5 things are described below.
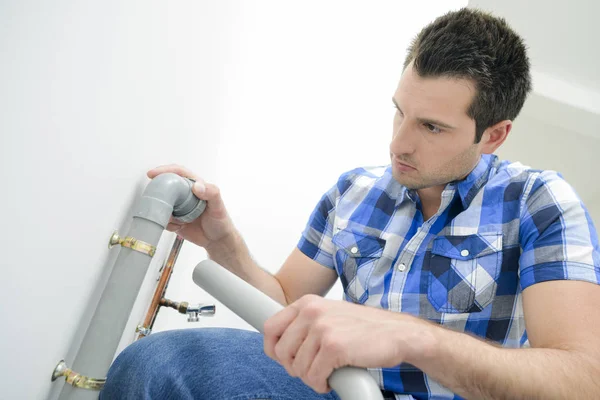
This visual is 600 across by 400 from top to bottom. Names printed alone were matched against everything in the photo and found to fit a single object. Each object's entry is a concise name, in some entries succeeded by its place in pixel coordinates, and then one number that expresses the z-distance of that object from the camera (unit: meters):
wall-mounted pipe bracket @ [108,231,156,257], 0.70
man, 0.65
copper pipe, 1.08
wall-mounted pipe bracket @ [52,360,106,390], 0.66
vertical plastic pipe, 0.67
